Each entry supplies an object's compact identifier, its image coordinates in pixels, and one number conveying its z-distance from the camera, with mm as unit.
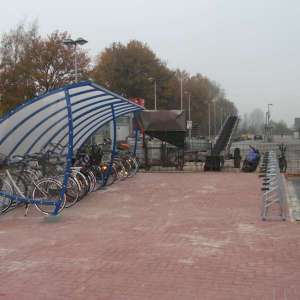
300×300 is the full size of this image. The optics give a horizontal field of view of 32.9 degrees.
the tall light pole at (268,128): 67425
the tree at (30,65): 29562
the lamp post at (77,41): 20281
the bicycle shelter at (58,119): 9440
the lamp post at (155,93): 48956
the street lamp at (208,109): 75325
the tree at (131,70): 50094
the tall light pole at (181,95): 59091
